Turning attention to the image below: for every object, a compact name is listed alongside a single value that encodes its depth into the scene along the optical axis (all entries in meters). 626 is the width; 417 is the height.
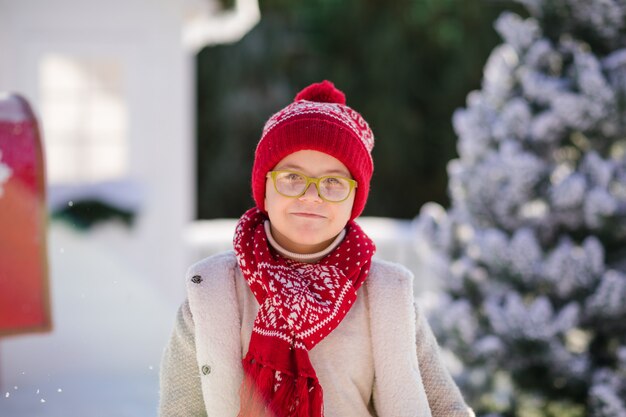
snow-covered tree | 3.47
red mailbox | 2.88
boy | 1.81
